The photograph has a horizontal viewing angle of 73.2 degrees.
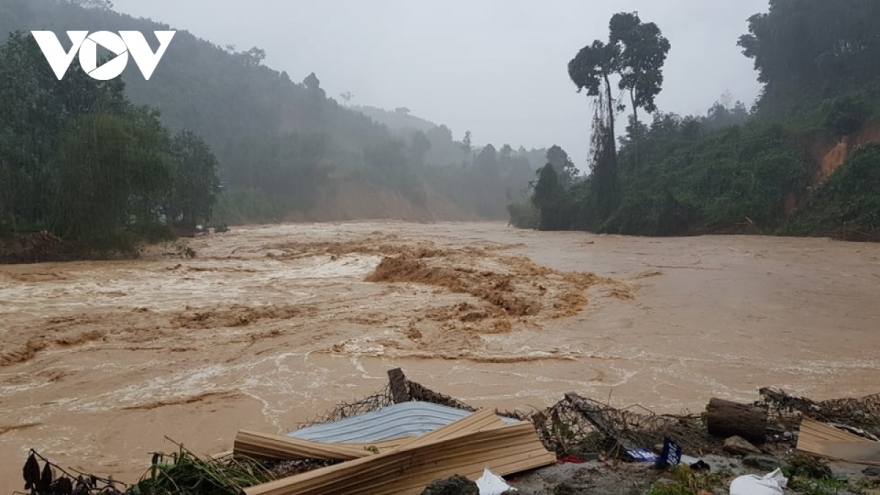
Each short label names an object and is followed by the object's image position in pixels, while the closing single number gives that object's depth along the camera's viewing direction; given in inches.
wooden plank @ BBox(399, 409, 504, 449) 117.8
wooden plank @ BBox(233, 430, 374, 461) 114.2
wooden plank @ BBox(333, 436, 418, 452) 118.6
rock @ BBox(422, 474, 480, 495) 98.3
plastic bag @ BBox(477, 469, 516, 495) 107.2
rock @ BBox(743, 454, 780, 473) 130.8
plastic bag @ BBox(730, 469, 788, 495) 108.0
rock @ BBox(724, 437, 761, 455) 141.8
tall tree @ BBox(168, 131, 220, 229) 1342.3
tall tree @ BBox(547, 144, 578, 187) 1880.5
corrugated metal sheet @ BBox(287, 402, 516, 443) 130.4
